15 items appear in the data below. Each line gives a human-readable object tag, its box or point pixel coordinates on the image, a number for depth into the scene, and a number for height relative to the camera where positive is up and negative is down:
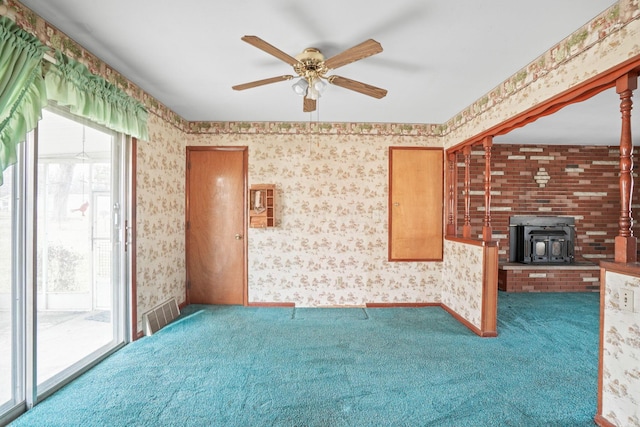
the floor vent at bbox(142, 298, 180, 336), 3.08 -1.10
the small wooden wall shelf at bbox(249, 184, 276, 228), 3.91 +0.06
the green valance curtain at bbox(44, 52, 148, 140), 2.00 +0.82
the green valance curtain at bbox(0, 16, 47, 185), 1.59 +0.66
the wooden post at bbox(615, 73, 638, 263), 1.71 +0.20
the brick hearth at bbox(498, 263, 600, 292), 4.59 -0.97
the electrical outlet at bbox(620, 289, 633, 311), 1.61 -0.45
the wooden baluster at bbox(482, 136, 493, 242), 3.11 +0.27
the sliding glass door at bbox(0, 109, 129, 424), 1.89 -0.34
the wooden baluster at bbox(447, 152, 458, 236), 4.01 +0.16
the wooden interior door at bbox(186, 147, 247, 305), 4.04 -0.16
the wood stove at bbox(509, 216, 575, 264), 4.76 -0.42
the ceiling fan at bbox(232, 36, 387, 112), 1.81 +0.94
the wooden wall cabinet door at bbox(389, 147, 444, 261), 4.05 +0.08
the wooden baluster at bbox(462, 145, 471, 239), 3.61 +0.29
